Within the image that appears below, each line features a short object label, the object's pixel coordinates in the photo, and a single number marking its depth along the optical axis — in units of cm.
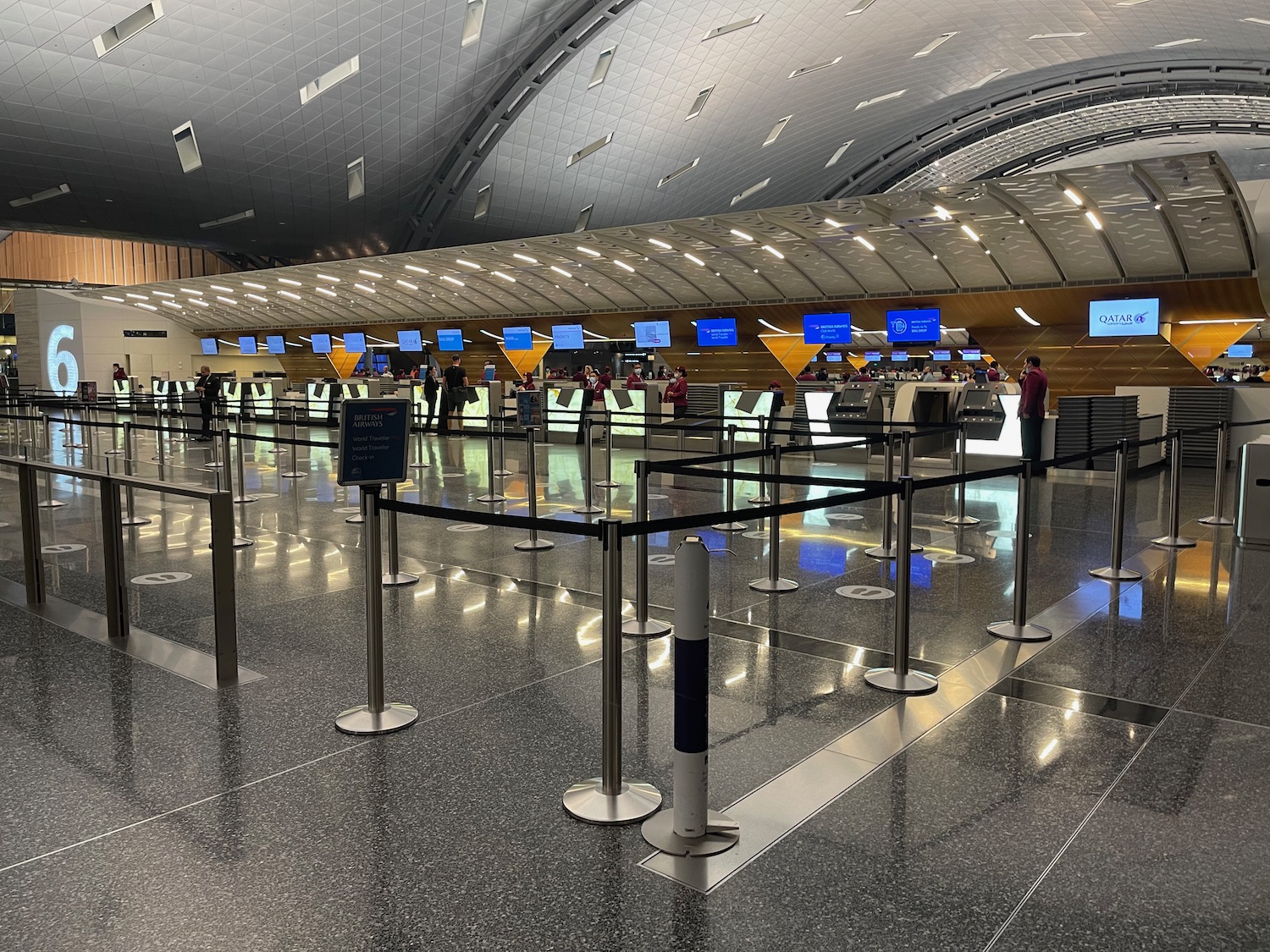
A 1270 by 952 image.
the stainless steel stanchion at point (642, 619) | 584
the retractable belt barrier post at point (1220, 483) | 1041
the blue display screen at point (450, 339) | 3869
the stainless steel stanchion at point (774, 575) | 732
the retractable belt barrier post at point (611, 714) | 360
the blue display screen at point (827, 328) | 2588
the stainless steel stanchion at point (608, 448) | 1159
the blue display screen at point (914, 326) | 2370
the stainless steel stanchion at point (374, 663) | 446
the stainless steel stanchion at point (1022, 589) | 600
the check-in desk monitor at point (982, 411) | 1761
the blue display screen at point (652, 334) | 3069
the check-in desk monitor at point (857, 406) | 1919
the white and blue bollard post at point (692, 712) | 330
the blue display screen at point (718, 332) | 2869
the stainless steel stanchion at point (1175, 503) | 891
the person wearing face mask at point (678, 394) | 2192
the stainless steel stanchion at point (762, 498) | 1152
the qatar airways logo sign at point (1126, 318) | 1975
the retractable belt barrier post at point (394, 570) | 743
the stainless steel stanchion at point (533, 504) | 897
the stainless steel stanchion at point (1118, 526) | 763
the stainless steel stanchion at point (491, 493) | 1131
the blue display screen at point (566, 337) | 3394
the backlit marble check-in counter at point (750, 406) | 2056
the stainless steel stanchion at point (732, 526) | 1036
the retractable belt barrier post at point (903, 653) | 504
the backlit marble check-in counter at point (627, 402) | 2256
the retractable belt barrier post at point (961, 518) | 1023
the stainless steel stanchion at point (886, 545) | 856
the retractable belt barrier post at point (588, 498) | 1103
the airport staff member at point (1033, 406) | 1602
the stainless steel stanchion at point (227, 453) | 876
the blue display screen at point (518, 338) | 3572
